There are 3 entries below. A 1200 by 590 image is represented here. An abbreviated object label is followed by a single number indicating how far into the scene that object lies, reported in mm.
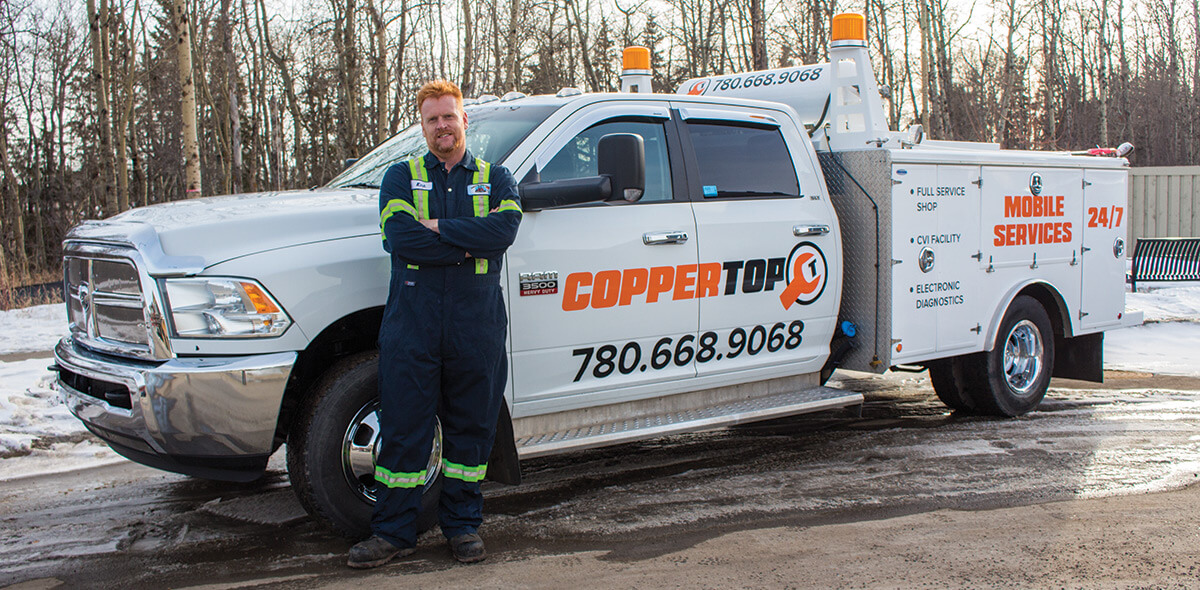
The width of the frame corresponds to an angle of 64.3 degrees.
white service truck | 3838
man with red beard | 3852
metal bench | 14578
